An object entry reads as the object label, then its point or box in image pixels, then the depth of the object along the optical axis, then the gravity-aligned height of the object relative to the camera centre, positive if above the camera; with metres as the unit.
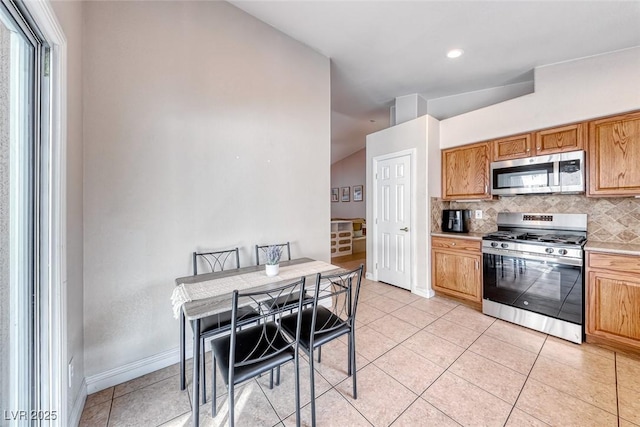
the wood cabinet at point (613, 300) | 2.00 -0.79
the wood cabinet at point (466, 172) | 3.11 +0.51
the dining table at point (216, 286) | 1.32 -0.50
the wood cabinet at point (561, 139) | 2.47 +0.74
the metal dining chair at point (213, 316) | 1.57 -0.72
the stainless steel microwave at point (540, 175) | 2.50 +0.38
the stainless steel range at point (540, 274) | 2.25 -0.67
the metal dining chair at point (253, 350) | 1.22 -0.78
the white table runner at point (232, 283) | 1.48 -0.49
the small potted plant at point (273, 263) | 1.86 -0.39
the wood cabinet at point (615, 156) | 2.21 +0.49
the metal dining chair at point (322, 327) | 1.44 -0.78
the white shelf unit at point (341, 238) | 5.54 -0.63
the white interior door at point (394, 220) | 3.54 -0.15
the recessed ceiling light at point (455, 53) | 2.72 +1.79
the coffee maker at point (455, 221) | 3.36 -0.16
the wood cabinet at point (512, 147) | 2.80 +0.73
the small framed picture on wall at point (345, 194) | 8.73 +0.63
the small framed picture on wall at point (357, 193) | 8.26 +0.62
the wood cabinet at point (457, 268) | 2.92 -0.74
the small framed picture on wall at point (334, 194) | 9.26 +0.66
